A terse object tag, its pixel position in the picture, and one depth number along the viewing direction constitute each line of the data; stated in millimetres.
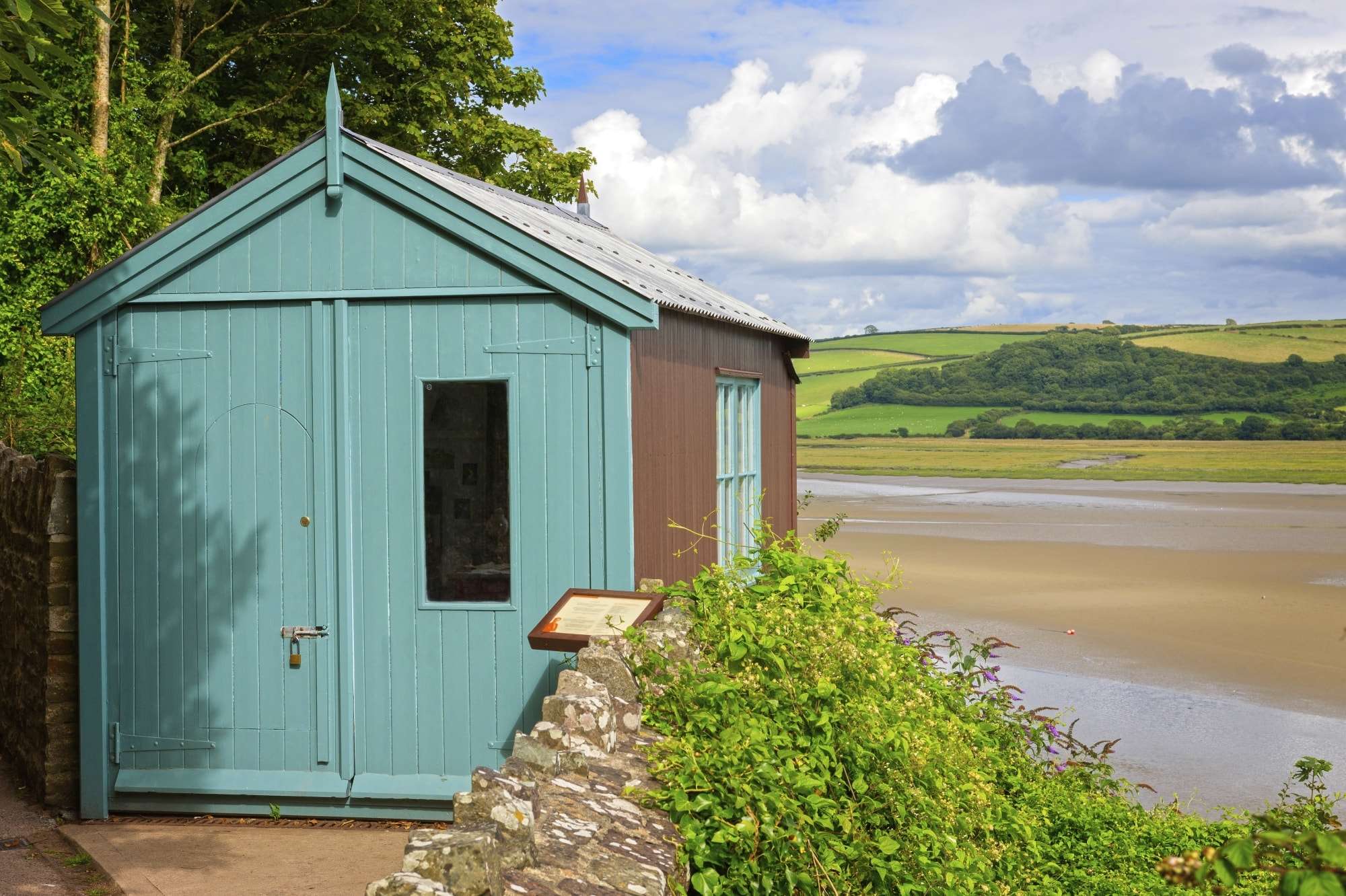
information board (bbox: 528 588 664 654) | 6812
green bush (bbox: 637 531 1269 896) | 5629
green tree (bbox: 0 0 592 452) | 16656
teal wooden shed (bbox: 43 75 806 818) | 7848
